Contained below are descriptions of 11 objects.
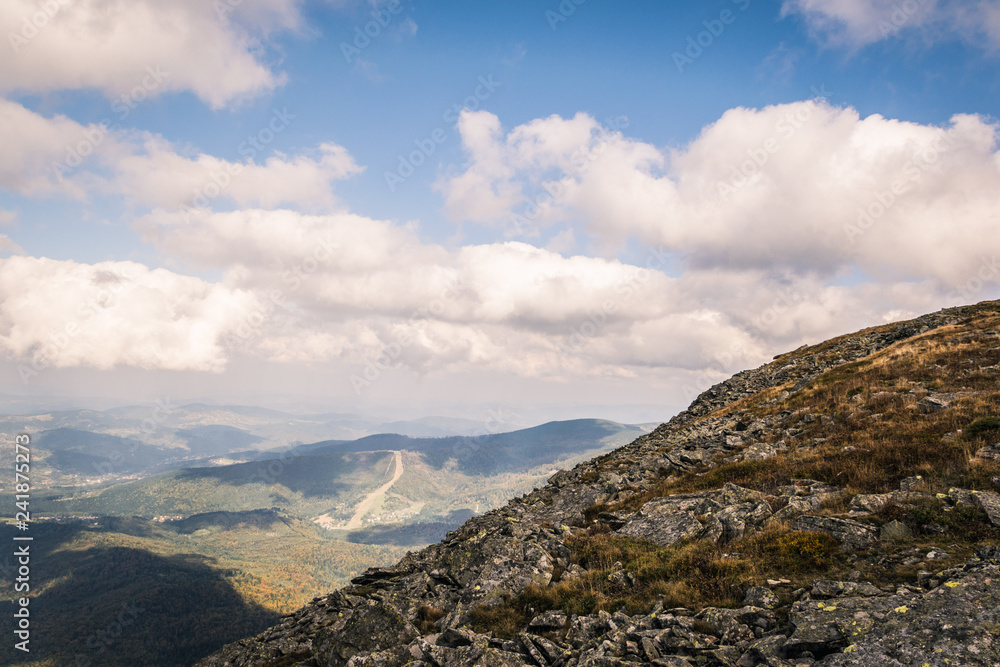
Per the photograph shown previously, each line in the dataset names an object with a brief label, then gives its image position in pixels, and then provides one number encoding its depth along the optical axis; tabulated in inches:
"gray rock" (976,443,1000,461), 708.0
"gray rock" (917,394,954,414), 1015.1
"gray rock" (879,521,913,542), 570.6
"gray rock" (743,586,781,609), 496.1
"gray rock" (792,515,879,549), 581.0
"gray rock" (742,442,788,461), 1147.5
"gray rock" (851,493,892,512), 658.8
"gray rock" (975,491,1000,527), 550.7
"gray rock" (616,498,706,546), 788.6
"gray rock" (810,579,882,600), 464.1
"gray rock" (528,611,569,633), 610.5
